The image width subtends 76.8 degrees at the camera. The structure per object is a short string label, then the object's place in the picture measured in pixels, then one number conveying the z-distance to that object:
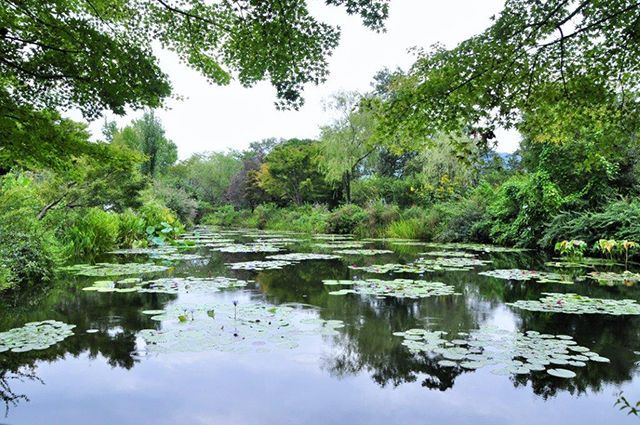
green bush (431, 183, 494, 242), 13.99
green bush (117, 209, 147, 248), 11.66
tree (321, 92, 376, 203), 22.38
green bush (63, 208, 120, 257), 8.89
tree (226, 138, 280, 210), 32.47
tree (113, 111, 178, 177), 23.47
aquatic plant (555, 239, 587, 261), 8.72
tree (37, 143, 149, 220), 8.21
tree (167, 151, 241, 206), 40.09
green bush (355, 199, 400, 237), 18.17
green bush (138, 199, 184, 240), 13.41
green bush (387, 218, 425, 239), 16.34
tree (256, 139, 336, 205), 27.47
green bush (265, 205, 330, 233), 22.07
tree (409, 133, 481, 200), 18.03
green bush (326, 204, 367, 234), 19.56
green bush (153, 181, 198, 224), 21.60
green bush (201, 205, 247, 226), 32.48
